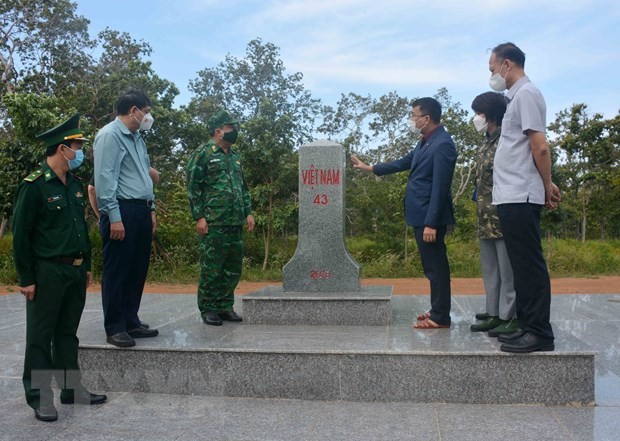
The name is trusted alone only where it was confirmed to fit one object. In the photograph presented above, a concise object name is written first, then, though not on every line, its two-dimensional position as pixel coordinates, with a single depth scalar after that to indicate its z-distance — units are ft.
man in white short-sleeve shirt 11.51
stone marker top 17.94
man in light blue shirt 13.17
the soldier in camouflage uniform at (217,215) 16.33
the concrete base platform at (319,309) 15.80
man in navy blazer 14.35
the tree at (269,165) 42.45
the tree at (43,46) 59.06
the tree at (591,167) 73.26
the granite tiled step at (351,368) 11.80
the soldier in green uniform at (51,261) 11.19
